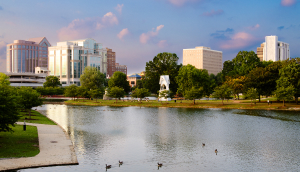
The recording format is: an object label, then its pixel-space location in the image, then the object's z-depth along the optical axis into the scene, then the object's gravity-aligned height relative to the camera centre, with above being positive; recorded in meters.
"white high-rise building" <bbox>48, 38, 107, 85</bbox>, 189.00 +19.44
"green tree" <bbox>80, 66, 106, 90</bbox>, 126.28 +4.55
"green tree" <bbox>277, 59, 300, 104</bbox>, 72.38 +3.25
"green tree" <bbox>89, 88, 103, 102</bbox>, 97.21 -1.76
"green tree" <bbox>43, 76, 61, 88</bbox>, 150.75 +3.47
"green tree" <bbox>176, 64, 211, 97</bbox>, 94.75 +3.10
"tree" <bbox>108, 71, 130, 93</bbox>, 124.81 +3.22
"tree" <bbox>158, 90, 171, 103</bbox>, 89.94 -1.96
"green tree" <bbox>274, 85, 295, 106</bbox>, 69.00 -1.28
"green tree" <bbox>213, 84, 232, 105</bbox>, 81.38 -1.49
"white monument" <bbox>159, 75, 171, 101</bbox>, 95.10 +2.09
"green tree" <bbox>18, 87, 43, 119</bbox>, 44.59 -1.81
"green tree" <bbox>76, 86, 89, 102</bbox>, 101.59 -1.07
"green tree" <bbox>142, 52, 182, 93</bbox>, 115.59 +8.19
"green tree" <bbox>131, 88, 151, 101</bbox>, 89.88 -1.62
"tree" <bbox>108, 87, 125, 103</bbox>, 93.00 -1.34
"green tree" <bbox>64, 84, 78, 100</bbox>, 103.34 -1.27
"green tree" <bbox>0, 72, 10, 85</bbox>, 92.81 +3.99
